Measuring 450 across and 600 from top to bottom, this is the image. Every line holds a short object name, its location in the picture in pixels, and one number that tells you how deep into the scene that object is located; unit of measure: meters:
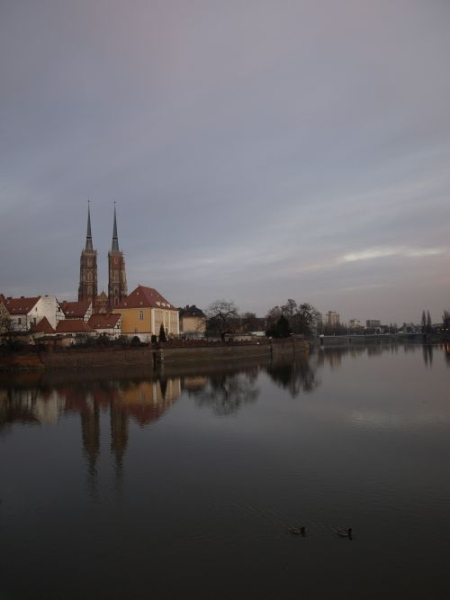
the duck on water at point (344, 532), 9.31
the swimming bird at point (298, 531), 9.52
